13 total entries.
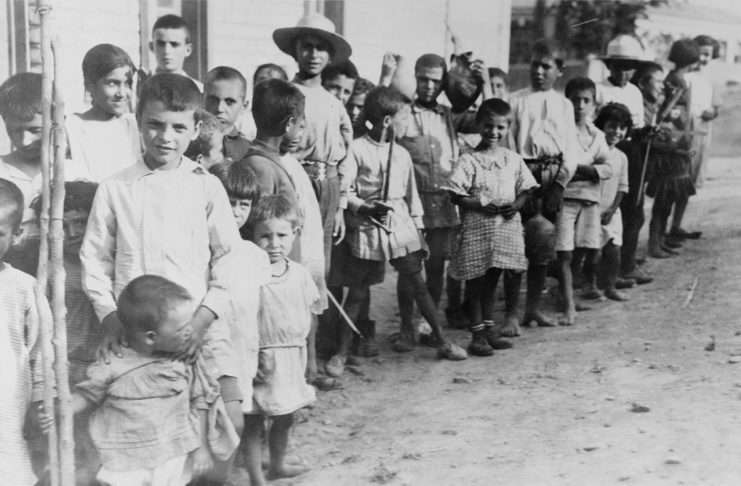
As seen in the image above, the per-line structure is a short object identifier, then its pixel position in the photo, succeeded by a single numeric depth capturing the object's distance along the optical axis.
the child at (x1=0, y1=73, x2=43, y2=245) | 2.94
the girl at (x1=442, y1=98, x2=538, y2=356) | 4.75
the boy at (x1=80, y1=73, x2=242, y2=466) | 2.64
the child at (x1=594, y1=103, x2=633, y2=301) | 5.75
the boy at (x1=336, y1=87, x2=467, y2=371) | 4.55
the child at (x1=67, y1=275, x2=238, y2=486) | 2.51
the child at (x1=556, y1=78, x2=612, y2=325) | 5.45
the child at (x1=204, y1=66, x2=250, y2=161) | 3.86
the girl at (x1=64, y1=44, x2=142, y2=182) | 3.07
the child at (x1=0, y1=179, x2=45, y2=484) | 2.57
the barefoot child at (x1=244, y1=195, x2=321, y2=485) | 3.17
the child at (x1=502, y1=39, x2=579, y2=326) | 5.19
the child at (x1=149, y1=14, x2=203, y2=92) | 4.17
